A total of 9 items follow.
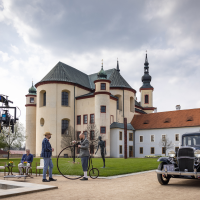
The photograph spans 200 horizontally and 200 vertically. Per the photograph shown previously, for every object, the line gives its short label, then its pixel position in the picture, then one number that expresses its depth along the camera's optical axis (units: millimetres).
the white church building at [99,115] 53656
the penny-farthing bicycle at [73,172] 13412
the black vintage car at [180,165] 10312
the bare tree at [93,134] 46969
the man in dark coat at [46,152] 11866
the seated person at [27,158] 13891
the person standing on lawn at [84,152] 12351
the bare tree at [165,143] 55250
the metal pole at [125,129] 42406
